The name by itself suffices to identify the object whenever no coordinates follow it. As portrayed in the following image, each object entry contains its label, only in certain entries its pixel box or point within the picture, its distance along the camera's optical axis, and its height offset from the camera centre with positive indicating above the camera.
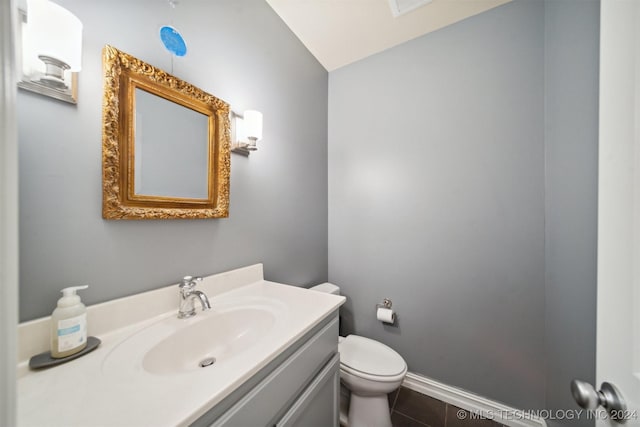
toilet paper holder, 1.51 -0.65
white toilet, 1.06 -0.84
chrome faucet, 0.78 -0.31
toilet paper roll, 1.45 -0.70
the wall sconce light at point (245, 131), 1.03 +0.39
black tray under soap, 0.51 -0.36
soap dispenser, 0.54 -0.29
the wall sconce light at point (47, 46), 0.52 +0.41
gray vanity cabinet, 0.50 -0.52
